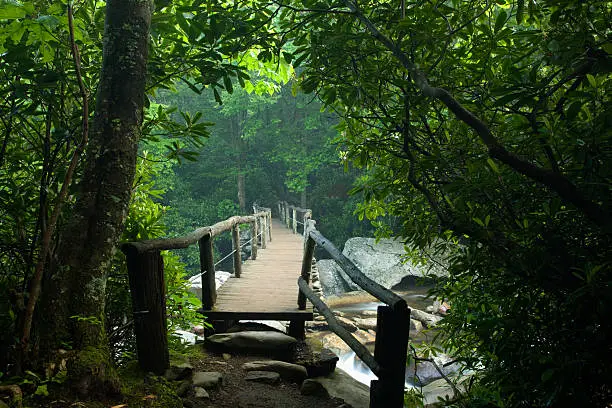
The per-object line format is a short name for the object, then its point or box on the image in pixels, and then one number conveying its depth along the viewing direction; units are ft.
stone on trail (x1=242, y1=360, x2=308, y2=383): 12.69
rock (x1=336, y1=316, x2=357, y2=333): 35.35
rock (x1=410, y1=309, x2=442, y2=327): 39.34
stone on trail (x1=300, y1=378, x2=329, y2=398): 11.70
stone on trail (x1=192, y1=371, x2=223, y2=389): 10.29
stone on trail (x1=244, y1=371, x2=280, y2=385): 11.90
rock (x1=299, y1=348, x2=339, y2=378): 13.15
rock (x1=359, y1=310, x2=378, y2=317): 43.38
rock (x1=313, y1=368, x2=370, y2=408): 11.18
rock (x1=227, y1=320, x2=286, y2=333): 16.72
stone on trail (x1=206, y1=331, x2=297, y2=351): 14.07
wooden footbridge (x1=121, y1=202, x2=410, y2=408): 8.80
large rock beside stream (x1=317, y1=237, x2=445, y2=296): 55.72
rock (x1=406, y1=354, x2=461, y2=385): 28.12
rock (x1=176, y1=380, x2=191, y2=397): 9.34
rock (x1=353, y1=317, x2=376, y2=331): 37.96
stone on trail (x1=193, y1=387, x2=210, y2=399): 9.63
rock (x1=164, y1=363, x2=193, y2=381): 9.68
